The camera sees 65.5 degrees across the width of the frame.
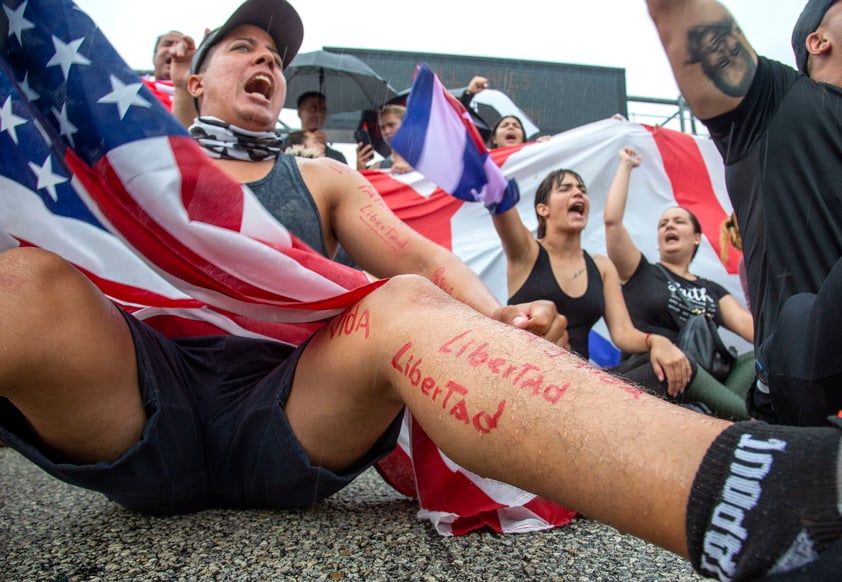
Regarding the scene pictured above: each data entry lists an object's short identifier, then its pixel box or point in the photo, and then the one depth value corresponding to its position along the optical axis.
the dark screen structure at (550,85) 6.30
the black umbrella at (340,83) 5.91
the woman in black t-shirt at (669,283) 3.31
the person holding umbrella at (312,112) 4.44
